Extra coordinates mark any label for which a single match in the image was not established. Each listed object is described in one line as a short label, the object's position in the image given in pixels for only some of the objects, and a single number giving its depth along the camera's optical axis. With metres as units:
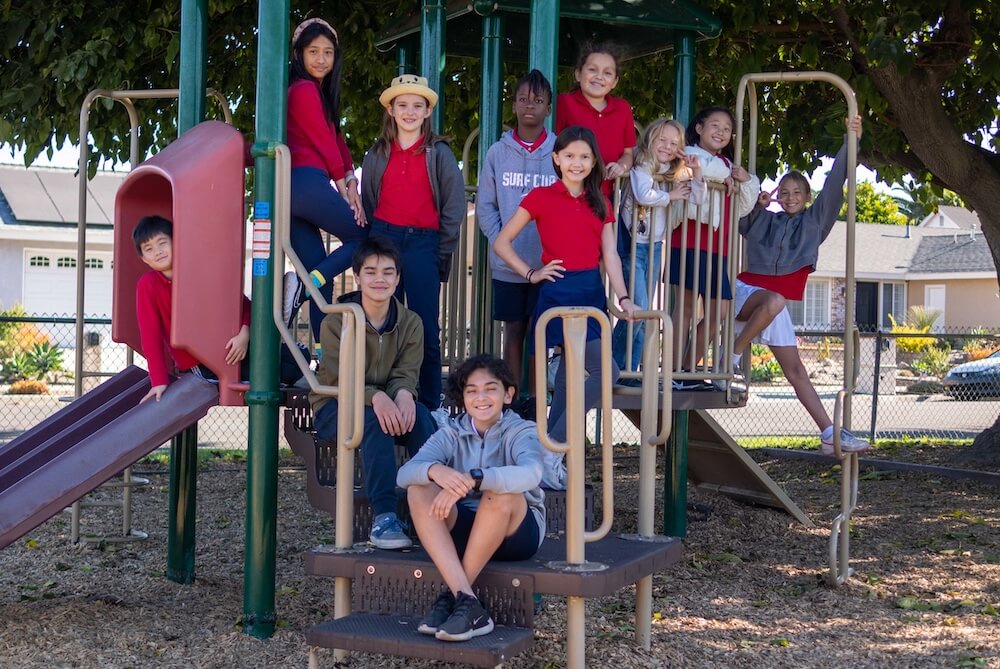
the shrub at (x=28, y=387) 19.45
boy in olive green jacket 4.63
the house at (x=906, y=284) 38.88
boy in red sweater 5.17
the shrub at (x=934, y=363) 26.84
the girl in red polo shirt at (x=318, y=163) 5.25
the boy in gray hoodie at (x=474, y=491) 3.95
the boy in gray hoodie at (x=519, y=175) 5.43
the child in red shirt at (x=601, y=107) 5.67
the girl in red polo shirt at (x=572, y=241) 5.03
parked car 22.05
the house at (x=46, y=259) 31.20
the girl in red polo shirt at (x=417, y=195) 5.27
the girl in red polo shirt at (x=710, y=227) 5.80
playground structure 4.02
